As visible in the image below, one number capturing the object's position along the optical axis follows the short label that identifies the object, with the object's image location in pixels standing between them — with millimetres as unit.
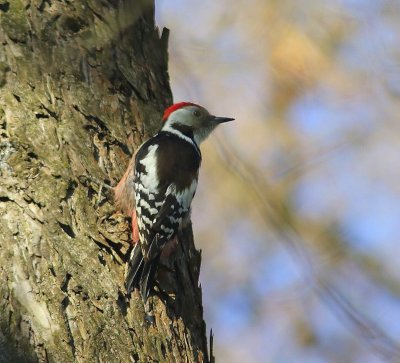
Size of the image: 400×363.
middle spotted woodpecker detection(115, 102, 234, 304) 6547
